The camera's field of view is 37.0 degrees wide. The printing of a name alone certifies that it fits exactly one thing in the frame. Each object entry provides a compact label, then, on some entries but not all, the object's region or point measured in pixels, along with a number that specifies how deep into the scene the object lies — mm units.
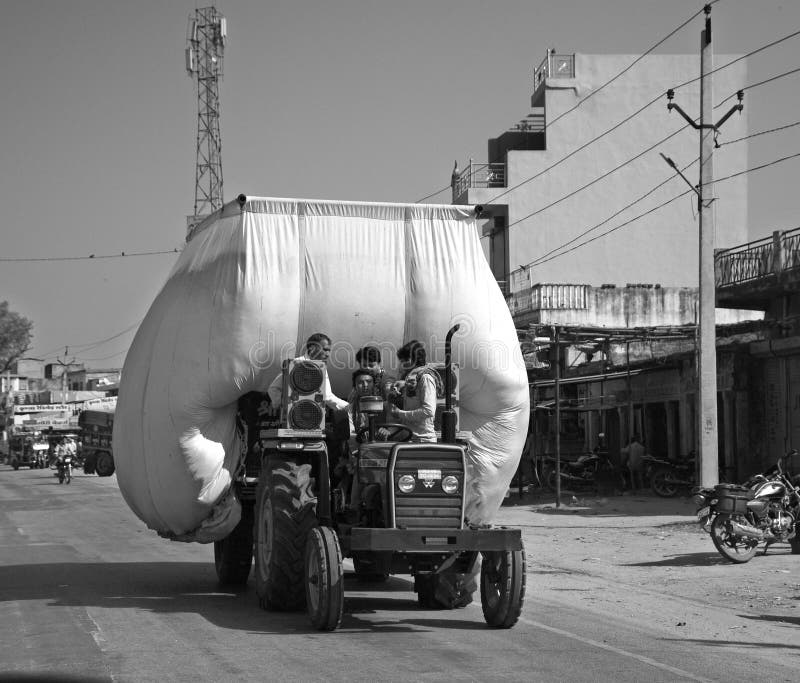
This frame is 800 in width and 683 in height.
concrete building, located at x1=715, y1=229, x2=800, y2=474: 25859
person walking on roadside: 30125
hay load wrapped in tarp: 11883
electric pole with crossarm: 21297
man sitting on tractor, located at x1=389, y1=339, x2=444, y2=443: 10727
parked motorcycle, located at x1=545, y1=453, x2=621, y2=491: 30984
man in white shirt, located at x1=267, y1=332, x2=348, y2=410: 11555
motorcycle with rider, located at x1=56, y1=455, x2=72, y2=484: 48594
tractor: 9945
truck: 60438
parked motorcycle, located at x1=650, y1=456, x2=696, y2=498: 28469
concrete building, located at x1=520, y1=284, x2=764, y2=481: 27391
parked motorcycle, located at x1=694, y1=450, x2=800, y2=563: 15703
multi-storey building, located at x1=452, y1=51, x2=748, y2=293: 47688
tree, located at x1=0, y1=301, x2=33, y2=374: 123062
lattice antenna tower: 61281
